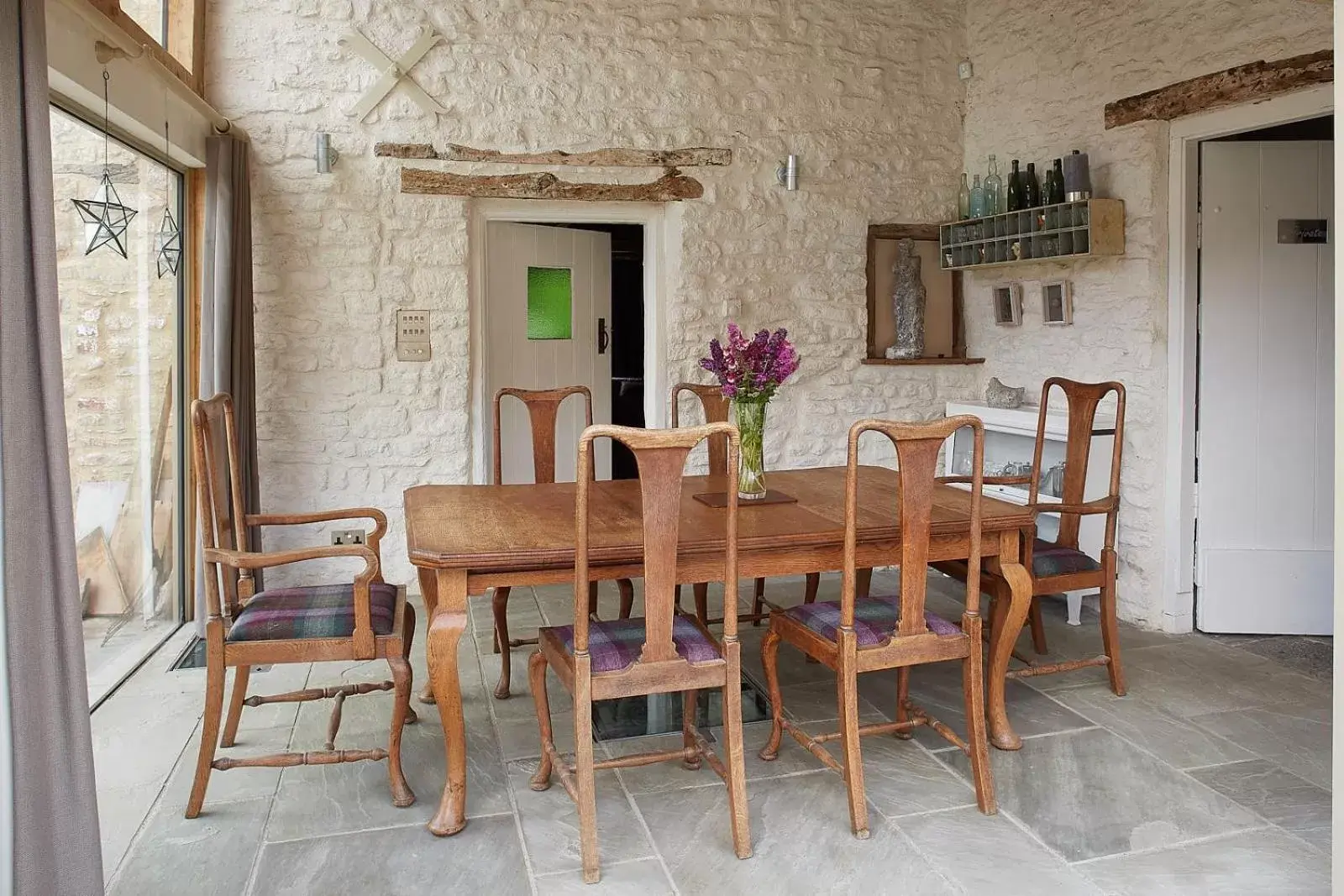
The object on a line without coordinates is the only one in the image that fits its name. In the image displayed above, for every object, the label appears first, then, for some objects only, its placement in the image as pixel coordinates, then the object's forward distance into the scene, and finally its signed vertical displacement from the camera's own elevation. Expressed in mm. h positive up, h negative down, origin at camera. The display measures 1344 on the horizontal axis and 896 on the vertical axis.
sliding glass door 3562 +3
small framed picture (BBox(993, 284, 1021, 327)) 5422 +439
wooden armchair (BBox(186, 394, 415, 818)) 2684 -621
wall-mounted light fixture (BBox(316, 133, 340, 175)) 4945 +1158
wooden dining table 2582 -408
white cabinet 4664 -353
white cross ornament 4984 +1602
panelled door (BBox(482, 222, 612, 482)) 5539 +390
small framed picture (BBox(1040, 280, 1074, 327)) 4992 +407
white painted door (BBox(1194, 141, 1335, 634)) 4332 -53
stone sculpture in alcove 5770 +490
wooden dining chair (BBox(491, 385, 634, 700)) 3926 -165
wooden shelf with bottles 4574 +728
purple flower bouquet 3111 +62
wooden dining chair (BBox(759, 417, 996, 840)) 2588 -664
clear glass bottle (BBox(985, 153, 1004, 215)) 5371 +1015
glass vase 3195 -181
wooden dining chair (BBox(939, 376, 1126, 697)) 3531 -566
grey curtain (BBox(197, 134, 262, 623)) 4348 +419
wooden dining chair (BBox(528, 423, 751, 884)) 2352 -652
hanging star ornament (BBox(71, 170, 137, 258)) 3232 +592
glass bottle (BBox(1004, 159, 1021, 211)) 5164 +997
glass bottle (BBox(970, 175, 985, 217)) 5438 +995
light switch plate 5141 +290
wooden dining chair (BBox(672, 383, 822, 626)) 4043 -255
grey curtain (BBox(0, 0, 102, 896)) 1894 -247
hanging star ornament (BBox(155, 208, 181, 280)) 3941 +595
